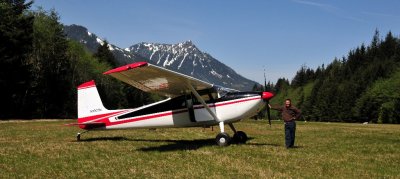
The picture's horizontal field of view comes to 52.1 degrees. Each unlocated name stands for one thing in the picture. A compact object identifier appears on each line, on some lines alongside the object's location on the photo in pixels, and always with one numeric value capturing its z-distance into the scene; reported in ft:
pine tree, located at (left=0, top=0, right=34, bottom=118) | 149.38
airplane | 47.50
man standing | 46.29
